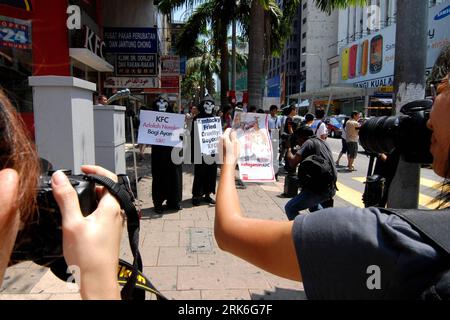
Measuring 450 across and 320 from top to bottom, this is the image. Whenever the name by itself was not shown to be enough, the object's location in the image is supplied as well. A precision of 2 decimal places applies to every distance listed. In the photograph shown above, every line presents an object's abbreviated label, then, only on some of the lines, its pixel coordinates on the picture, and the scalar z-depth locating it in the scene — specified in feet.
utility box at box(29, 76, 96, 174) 13.14
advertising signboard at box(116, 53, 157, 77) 37.93
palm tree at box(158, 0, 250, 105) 45.03
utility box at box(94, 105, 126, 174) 18.29
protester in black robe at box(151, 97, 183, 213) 19.47
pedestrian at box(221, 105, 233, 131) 29.87
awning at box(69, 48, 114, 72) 23.25
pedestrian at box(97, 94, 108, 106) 30.40
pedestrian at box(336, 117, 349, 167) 37.23
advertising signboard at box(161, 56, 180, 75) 59.31
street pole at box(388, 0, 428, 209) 11.26
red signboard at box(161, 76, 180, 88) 58.23
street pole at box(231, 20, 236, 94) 53.25
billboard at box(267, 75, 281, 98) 175.22
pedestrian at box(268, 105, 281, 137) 33.87
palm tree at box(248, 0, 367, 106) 33.47
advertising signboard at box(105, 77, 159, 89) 38.52
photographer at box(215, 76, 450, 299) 2.77
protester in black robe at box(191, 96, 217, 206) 20.75
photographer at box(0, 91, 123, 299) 2.79
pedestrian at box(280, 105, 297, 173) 32.75
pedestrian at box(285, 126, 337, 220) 13.97
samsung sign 73.94
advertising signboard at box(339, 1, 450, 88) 76.23
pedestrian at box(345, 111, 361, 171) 35.65
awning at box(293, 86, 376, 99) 107.34
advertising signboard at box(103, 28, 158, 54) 37.45
